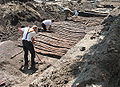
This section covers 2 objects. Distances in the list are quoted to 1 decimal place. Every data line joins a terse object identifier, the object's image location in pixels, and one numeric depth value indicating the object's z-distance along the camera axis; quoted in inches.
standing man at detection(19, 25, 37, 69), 237.9
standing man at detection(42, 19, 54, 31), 395.2
